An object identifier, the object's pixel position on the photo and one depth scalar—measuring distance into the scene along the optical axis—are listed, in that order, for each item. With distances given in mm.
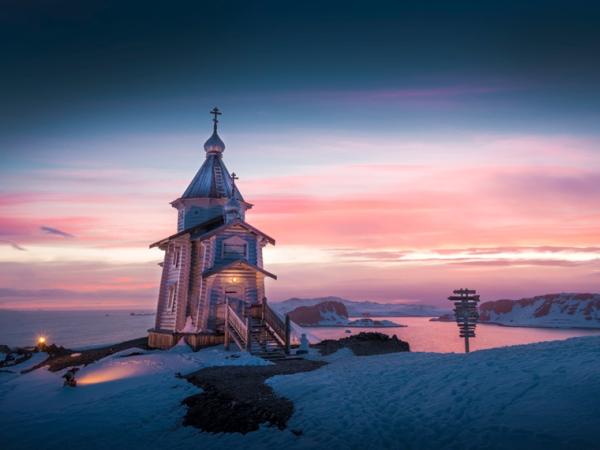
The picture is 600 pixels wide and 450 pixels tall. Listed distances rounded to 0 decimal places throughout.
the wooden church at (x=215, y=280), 26203
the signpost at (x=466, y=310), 23031
